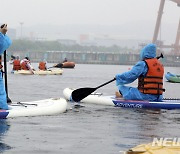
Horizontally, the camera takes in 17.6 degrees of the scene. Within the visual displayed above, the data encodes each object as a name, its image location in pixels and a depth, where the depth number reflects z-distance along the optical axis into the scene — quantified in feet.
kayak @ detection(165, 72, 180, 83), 94.12
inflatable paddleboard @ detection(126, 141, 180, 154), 14.96
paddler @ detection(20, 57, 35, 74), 89.88
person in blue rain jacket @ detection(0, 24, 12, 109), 28.30
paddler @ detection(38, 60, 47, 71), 96.99
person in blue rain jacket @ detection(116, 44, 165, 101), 35.83
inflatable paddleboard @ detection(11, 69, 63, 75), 90.94
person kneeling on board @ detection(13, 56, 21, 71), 90.11
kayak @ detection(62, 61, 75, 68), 154.29
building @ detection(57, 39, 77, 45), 609.50
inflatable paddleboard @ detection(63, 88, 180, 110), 35.73
